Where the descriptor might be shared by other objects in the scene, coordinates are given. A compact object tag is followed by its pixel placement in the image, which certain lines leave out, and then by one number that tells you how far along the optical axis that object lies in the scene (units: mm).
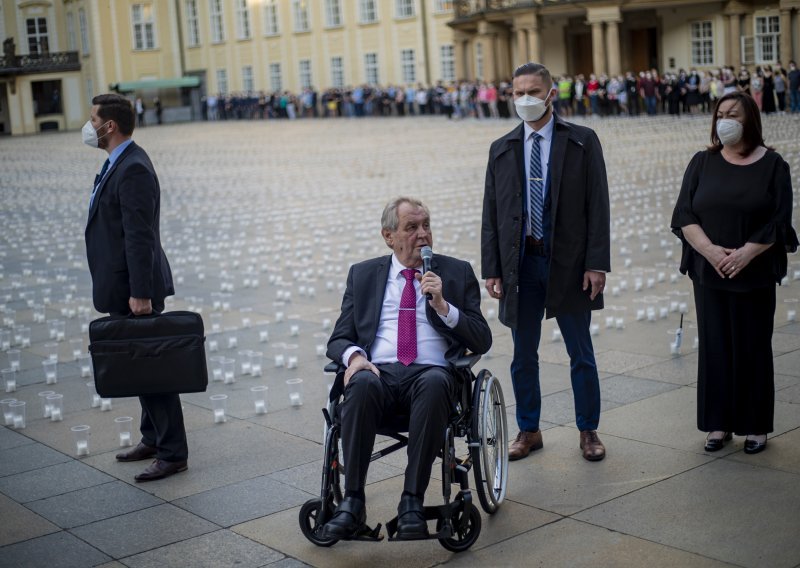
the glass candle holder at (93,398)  8234
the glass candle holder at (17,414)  7730
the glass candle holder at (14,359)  9484
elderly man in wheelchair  5137
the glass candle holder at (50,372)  9023
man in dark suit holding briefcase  6344
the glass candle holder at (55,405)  7883
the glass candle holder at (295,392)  7945
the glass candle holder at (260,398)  7812
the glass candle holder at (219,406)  7656
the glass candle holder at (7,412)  7791
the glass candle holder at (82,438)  7004
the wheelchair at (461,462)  5086
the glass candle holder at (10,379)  8836
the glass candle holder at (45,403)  7945
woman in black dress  6145
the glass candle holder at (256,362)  8963
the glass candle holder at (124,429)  7195
